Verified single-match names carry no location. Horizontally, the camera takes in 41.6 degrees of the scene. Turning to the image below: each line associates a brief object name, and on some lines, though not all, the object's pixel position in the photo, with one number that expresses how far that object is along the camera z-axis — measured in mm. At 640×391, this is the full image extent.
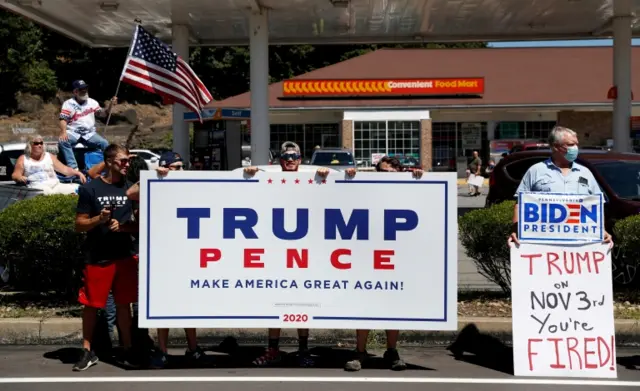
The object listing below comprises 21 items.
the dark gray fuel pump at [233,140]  23781
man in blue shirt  7027
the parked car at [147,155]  34500
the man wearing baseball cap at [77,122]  12266
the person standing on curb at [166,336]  7266
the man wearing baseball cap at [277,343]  7379
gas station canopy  16922
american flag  12055
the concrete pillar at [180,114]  18828
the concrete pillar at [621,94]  19359
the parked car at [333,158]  28422
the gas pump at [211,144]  23688
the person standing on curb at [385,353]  7160
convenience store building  38594
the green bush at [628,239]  8605
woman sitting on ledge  11227
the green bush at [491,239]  8820
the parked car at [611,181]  9930
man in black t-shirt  7113
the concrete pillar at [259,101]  17406
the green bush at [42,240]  8719
